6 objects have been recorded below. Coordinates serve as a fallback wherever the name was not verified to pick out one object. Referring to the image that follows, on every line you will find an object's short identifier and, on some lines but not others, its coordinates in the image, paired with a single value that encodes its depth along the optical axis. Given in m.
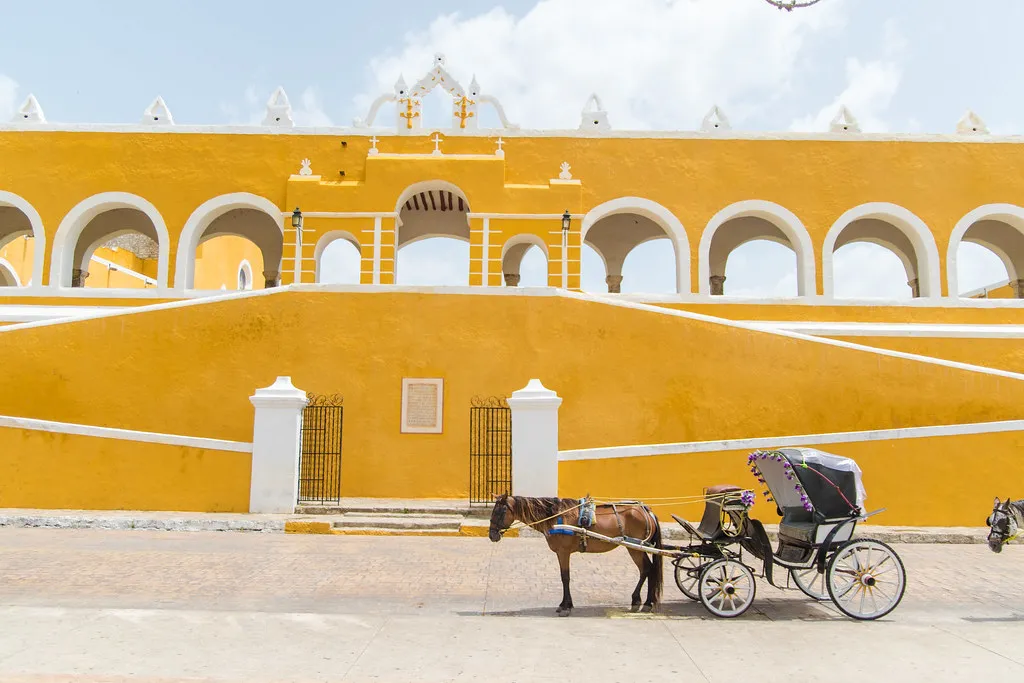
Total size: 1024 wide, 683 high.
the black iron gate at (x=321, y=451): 10.67
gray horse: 5.92
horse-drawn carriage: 5.71
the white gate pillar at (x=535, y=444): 9.85
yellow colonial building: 10.04
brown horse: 5.83
